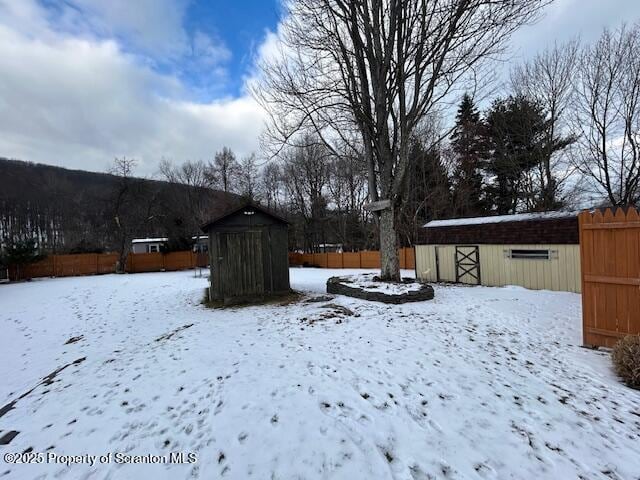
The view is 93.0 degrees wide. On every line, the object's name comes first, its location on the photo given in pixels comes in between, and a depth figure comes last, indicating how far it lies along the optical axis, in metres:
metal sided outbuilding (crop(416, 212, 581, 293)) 9.79
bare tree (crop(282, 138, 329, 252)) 29.45
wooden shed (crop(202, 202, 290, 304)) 9.55
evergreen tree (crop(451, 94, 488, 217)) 20.81
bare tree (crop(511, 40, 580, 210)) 13.70
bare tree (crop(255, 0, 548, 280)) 8.71
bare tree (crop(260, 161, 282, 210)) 34.06
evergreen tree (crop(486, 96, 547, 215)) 15.72
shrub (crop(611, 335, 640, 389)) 3.42
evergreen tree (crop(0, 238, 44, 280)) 18.05
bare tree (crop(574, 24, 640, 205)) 11.49
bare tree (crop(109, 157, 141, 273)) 22.86
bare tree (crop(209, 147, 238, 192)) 35.88
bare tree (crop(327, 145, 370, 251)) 27.98
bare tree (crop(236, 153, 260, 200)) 34.81
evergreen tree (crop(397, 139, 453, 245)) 22.45
